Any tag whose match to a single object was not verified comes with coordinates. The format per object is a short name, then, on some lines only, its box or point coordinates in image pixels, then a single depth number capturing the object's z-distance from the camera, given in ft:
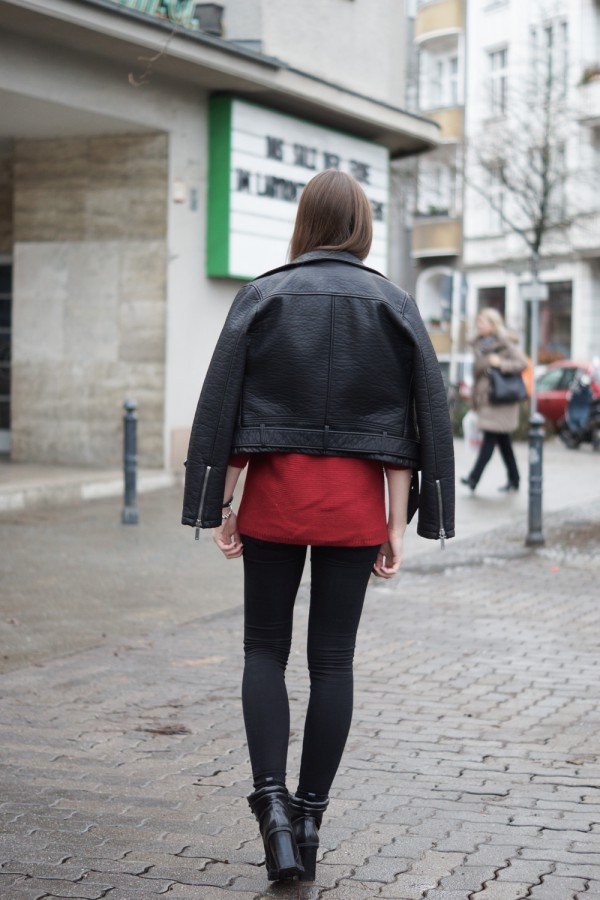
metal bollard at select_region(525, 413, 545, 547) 35.55
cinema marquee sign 50.31
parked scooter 73.46
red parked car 85.66
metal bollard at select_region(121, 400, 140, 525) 37.17
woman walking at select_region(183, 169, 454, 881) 11.64
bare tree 101.96
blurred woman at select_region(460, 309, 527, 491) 45.57
